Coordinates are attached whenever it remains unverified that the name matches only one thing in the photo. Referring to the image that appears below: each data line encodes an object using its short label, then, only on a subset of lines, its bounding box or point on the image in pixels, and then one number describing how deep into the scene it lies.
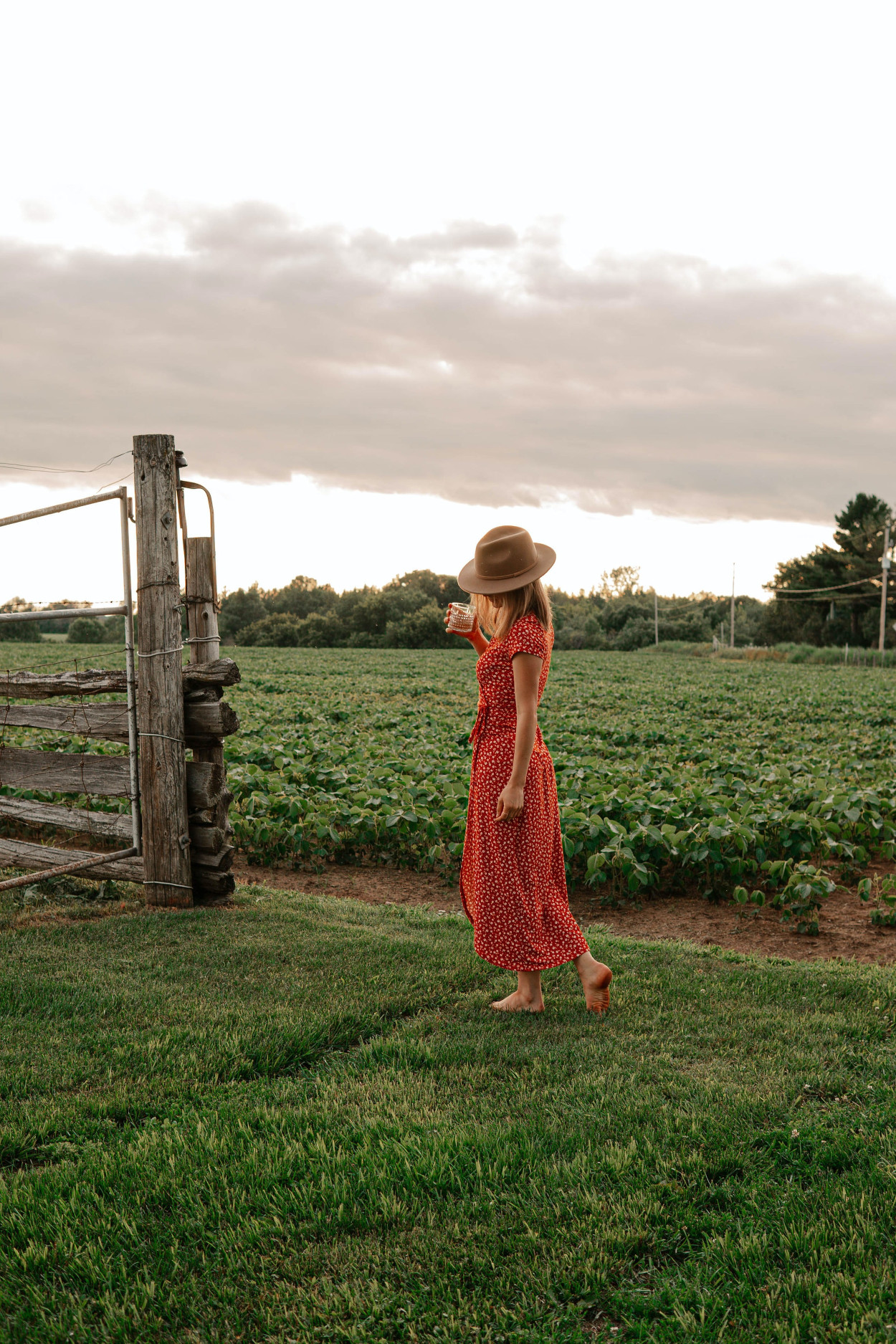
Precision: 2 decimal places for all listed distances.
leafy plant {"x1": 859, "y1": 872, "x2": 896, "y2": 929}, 6.31
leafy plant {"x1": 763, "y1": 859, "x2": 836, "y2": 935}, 6.26
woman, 4.16
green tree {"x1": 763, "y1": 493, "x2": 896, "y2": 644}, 68.25
